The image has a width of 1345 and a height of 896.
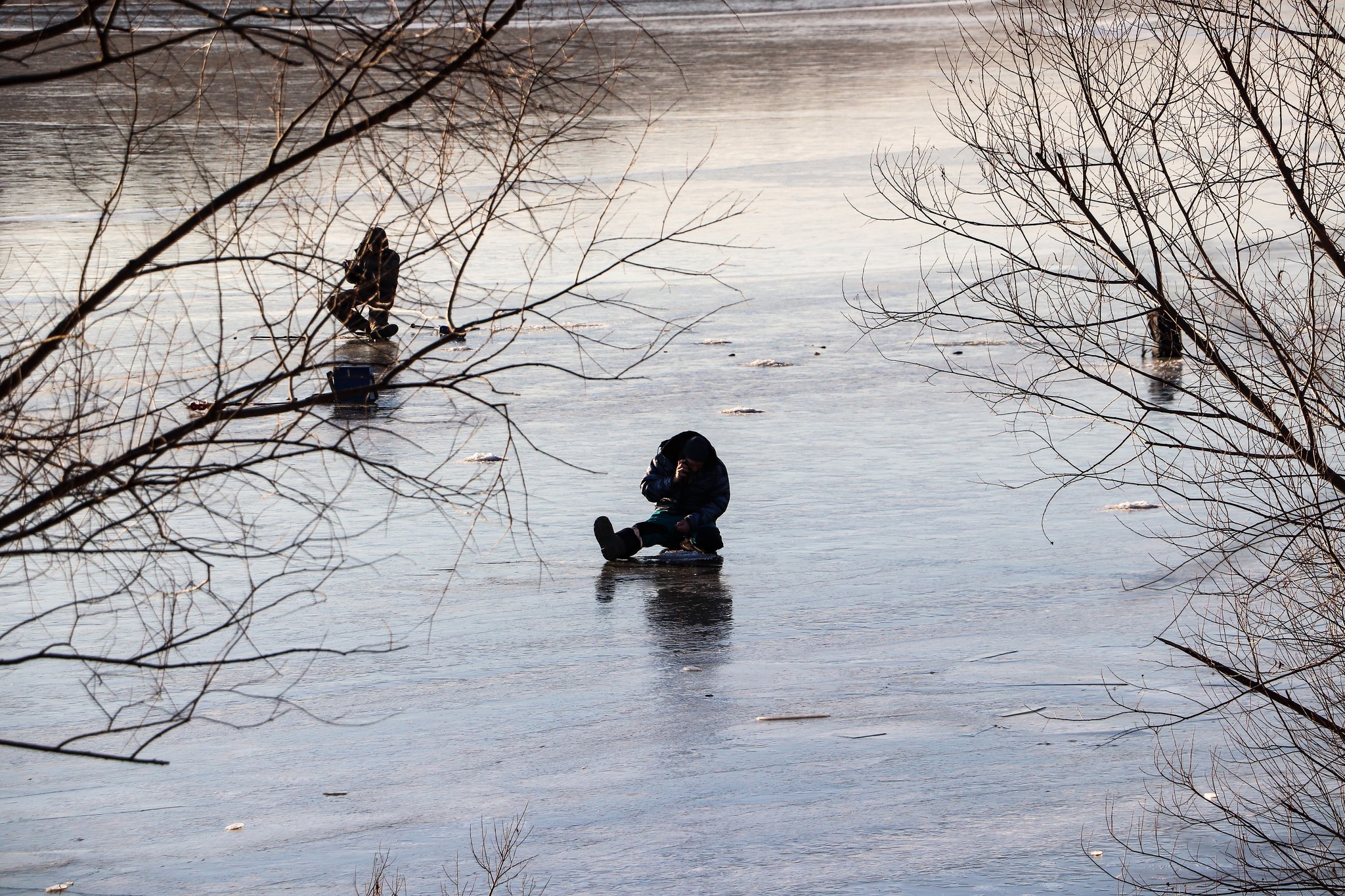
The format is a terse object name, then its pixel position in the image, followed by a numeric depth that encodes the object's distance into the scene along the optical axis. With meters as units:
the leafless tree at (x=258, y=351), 8.77
